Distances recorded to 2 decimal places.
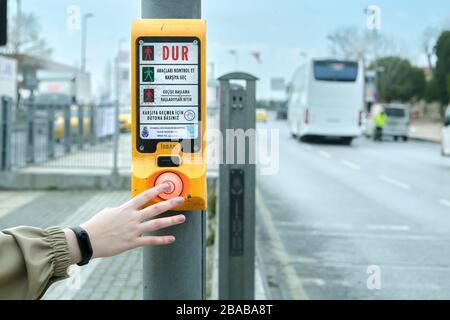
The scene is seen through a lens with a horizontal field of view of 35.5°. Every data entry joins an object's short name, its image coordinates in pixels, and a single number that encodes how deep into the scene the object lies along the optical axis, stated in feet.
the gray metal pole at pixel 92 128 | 49.43
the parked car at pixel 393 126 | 86.99
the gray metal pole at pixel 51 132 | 46.75
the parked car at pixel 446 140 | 56.10
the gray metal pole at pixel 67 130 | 49.26
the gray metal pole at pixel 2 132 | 40.32
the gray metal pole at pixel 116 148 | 41.04
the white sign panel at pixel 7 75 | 52.70
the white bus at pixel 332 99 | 84.89
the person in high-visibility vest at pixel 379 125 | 94.07
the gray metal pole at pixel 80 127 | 49.44
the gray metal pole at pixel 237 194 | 13.58
